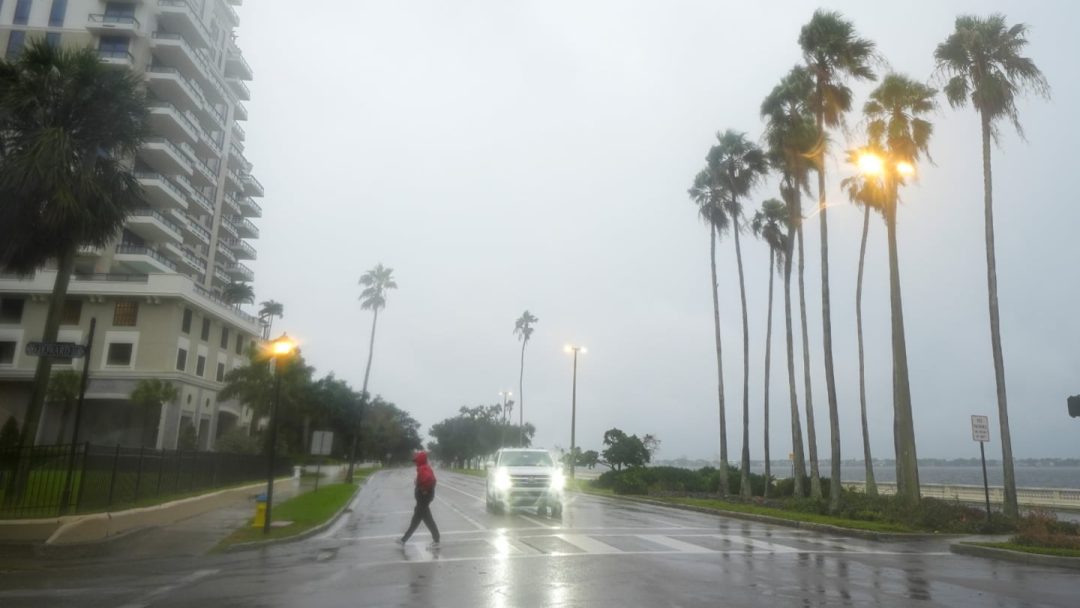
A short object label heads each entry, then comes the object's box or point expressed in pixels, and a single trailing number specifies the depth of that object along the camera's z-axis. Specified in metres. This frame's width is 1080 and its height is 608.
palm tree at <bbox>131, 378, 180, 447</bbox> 43.06
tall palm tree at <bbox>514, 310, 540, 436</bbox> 85.56
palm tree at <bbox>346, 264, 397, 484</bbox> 68.50
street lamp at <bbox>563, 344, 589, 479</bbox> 50.11
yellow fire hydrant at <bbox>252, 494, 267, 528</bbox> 16.19
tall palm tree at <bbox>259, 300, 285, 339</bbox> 87.81
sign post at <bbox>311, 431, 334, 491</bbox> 26.25
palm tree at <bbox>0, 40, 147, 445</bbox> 19.25
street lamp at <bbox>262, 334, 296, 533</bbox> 15.38
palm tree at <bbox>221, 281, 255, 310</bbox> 67.81
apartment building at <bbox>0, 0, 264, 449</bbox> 46.31
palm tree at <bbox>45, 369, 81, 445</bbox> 41.66
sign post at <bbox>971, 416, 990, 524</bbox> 19.05
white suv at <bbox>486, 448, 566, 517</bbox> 21.31
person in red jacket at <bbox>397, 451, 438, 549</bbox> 14.00
